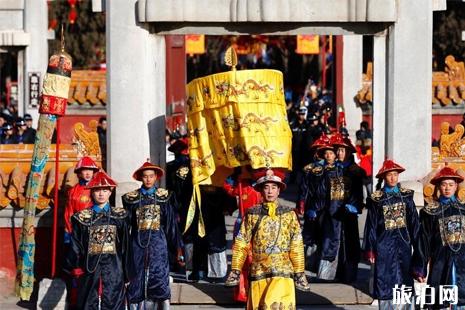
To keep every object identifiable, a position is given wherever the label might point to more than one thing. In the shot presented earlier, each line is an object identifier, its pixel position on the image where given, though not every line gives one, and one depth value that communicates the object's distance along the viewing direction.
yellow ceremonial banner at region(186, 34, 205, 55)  45.97
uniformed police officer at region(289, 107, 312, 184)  30.36
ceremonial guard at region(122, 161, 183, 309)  16.86
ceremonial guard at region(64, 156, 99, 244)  17.09
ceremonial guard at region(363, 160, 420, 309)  16.92
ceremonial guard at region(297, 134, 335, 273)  19.25
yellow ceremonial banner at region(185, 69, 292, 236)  17.81
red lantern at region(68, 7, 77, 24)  47.62
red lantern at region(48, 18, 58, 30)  50.39
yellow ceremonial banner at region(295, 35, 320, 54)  44.91
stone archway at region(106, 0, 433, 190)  18.41
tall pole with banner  17.66
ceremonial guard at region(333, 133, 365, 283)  19.02
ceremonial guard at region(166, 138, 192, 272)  19.31
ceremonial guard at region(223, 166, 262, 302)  18.20
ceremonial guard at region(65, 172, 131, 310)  15.93
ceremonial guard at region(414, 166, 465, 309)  16.50
